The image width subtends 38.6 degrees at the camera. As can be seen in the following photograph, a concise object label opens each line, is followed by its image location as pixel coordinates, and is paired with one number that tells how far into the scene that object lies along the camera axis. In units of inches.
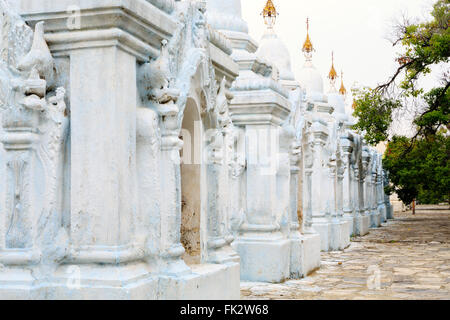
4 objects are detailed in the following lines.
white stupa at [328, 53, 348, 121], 737.1
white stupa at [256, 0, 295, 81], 474.9
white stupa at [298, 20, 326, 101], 602.5
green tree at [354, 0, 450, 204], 563.5
